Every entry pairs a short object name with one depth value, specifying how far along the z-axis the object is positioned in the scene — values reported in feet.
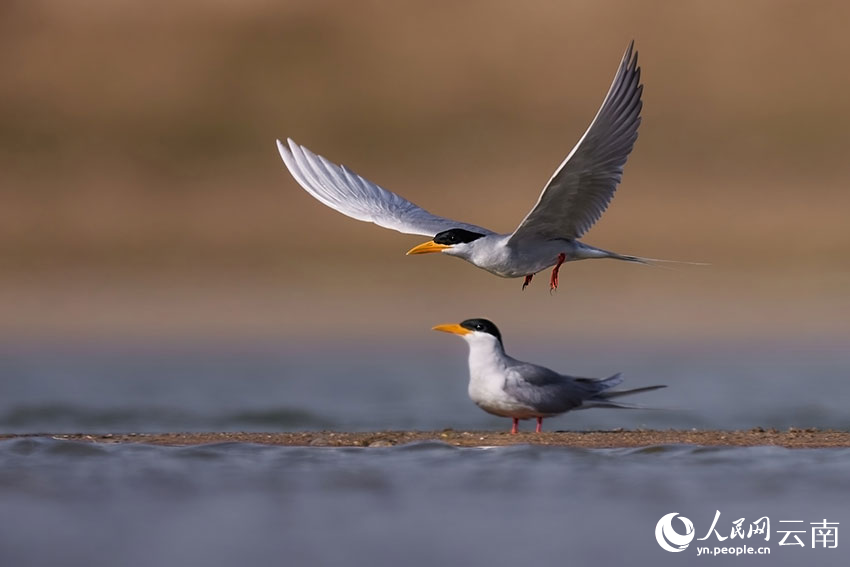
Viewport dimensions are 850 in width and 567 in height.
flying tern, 35.88
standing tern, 35.42
